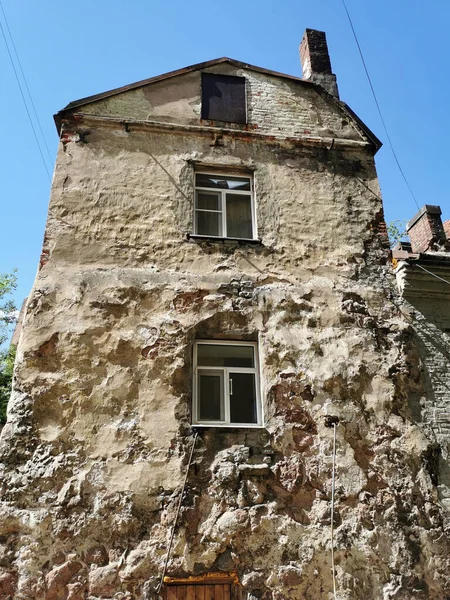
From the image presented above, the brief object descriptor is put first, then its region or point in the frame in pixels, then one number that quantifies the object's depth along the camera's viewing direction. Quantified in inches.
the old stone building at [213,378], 223.5
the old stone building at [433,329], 262.5
